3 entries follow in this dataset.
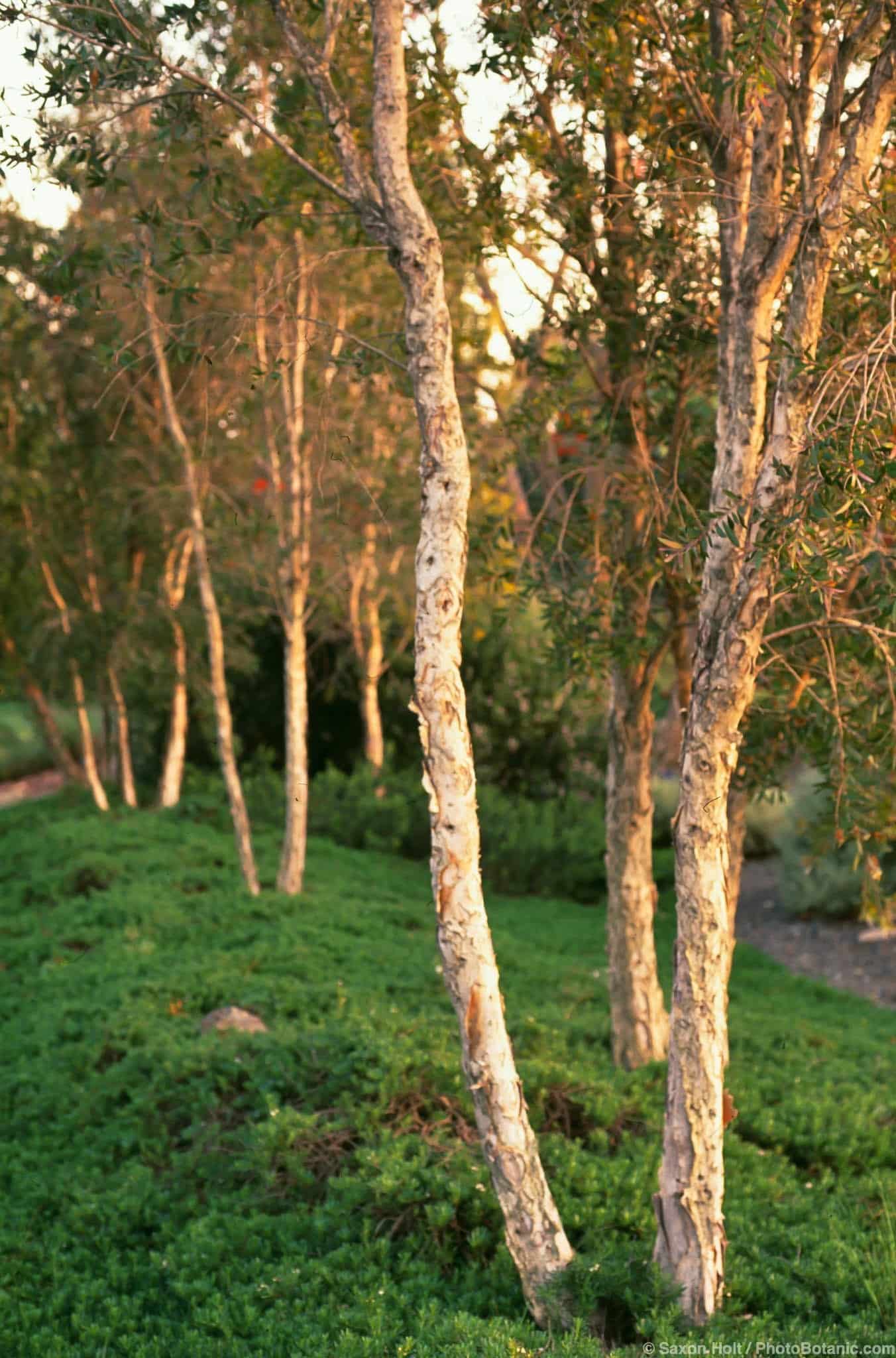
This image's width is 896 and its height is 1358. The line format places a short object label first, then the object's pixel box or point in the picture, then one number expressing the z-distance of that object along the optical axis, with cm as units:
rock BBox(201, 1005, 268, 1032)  673
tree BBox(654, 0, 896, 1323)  396
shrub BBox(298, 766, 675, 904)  1309
